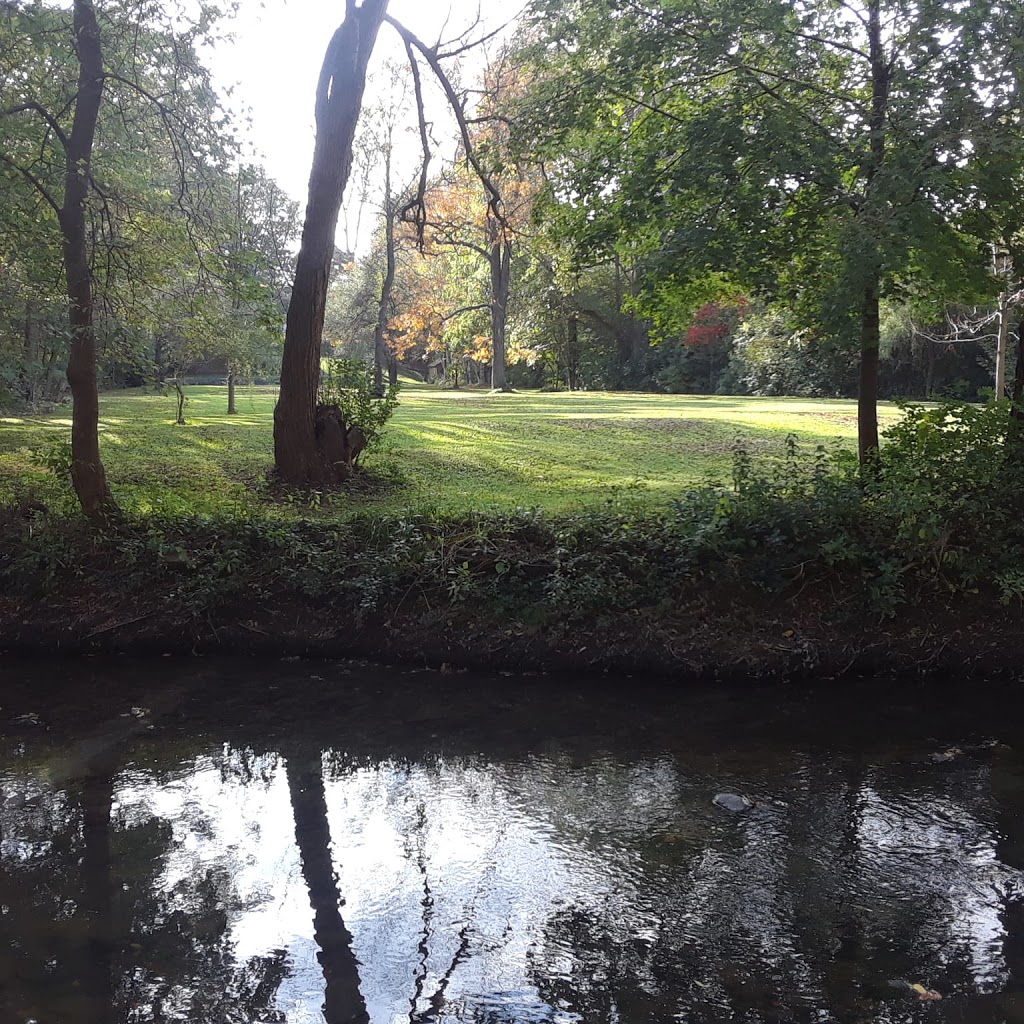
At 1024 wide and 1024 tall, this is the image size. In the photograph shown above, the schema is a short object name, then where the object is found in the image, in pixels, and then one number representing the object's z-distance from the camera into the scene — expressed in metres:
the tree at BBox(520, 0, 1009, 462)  8.96
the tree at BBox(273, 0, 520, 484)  13.67
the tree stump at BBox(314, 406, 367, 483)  14.48
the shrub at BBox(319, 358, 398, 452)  14.95
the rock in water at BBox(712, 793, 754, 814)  6.85
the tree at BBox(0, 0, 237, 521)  10.53
